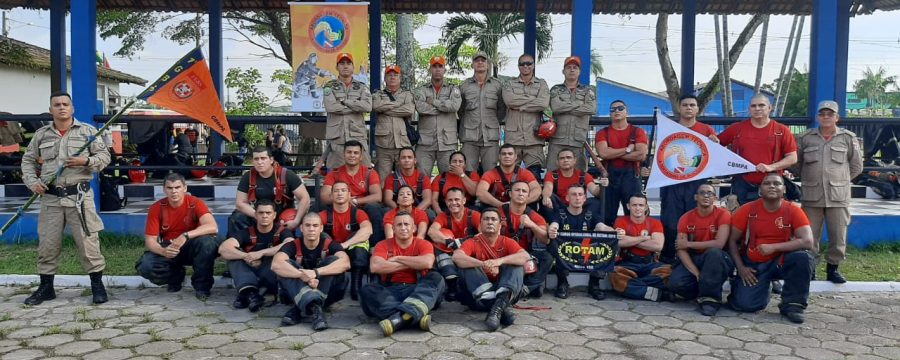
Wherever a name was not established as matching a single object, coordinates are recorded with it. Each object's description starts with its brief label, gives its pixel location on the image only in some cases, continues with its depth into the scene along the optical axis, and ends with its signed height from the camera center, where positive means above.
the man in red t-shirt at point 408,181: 6.40 -0.27
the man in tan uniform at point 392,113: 6.80 +0.40
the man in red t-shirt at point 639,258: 5.59 -0.89
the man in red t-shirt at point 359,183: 6.14 -0.29
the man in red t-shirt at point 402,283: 4.64 -0.98
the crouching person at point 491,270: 4.96 -0.89
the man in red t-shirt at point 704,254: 5.27 -0.79
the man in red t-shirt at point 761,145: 6.02 +0.11
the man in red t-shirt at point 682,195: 6.34 -0.37
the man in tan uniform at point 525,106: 6.66 +0.48
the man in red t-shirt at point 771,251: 5.09 -0.73
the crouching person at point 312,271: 4.86 -0.89
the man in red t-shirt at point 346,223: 5.58 -0.60
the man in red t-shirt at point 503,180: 6.25 -0.25
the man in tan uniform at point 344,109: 6.76 +0.43
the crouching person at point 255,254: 5.33 -0.83
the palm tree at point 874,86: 51.97 +5.61
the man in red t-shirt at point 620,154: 6.38 +0.01
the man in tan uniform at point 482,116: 6.89 +0.38
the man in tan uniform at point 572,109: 6.68 +0.45
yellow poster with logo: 7.65 +1.24
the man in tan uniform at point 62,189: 5.51 -0.33
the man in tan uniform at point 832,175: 6.04 -0.16
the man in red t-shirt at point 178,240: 5.67 -0.77
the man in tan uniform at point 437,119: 6.76 +0.35
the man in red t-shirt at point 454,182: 6.41 -0.27
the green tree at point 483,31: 17.53 +3.29
